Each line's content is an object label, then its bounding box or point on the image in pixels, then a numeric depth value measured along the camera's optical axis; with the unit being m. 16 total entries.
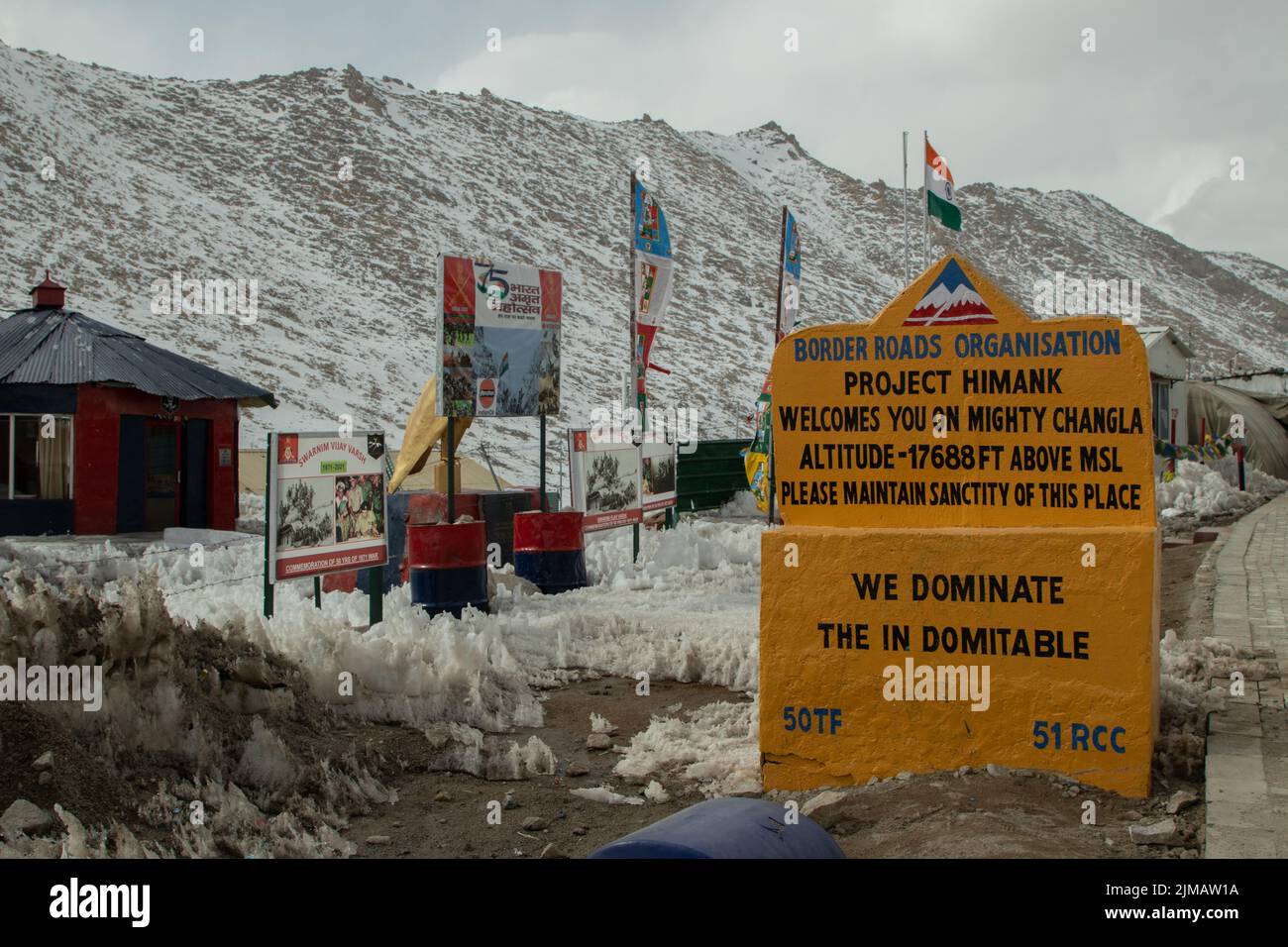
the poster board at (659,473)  16.47
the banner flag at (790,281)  18.03
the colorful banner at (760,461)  20.11
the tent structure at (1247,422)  38.41
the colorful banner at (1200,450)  23.42
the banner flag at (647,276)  17.05
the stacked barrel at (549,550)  12.50
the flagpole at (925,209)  15.62
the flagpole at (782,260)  17.47
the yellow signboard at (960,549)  5.34
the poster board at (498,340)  11.86
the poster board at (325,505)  9.27
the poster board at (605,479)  14.28
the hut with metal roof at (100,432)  21.05
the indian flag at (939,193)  17.14
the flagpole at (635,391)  16.84
